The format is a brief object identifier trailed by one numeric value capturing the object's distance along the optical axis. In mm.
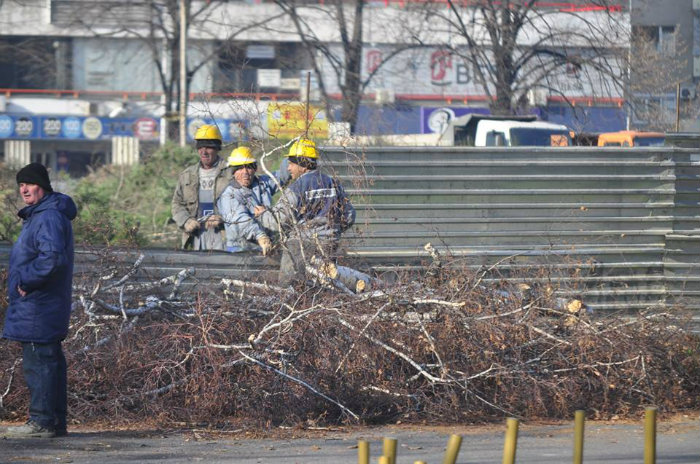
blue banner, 87125
